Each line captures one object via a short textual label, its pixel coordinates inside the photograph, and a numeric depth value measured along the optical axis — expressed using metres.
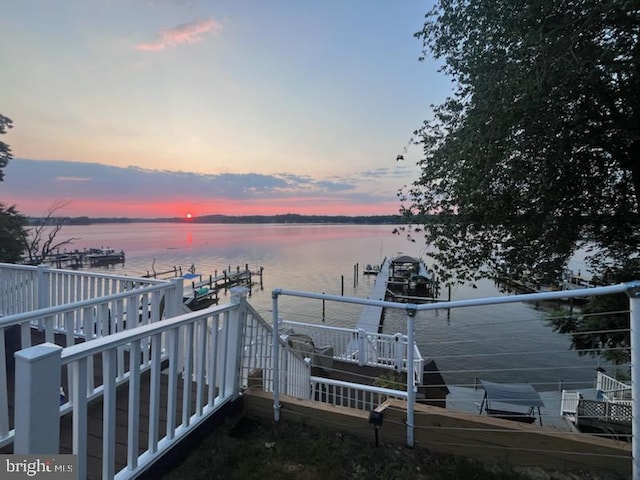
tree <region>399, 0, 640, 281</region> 3.55
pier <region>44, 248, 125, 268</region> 37.56
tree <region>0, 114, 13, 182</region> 17.77
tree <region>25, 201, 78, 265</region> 18.78
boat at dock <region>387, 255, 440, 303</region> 26.25
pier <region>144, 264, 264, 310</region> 21.31
